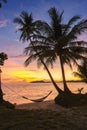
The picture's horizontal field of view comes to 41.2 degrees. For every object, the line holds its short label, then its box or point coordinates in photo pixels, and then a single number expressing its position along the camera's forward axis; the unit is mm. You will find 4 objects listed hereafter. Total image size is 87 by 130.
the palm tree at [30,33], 9899
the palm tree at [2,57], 6854
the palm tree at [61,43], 9524
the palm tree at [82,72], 10148
